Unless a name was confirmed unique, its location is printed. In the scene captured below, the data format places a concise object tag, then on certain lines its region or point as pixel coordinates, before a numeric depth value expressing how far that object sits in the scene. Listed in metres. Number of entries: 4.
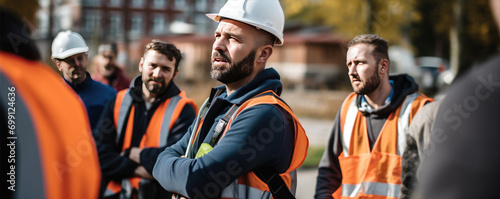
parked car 22.56
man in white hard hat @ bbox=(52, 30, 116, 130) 3.41
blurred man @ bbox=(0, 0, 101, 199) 1.21
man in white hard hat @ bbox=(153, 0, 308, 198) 2.44
